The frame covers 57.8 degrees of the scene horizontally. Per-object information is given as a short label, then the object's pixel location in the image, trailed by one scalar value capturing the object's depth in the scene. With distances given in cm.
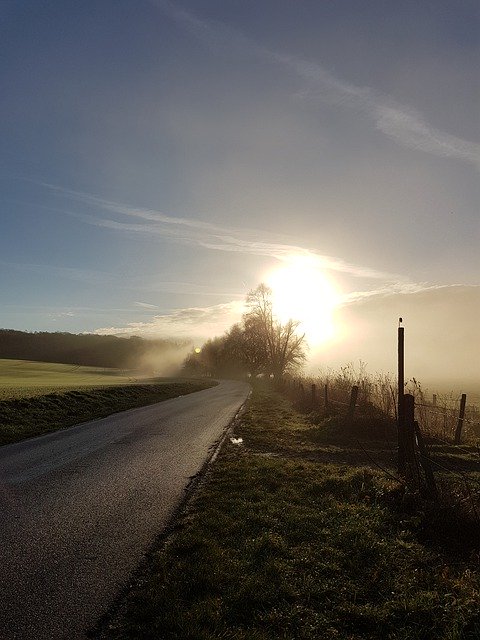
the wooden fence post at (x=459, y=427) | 1616
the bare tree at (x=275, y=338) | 5931
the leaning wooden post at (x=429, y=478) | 786
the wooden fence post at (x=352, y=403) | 1766
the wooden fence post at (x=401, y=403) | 996
